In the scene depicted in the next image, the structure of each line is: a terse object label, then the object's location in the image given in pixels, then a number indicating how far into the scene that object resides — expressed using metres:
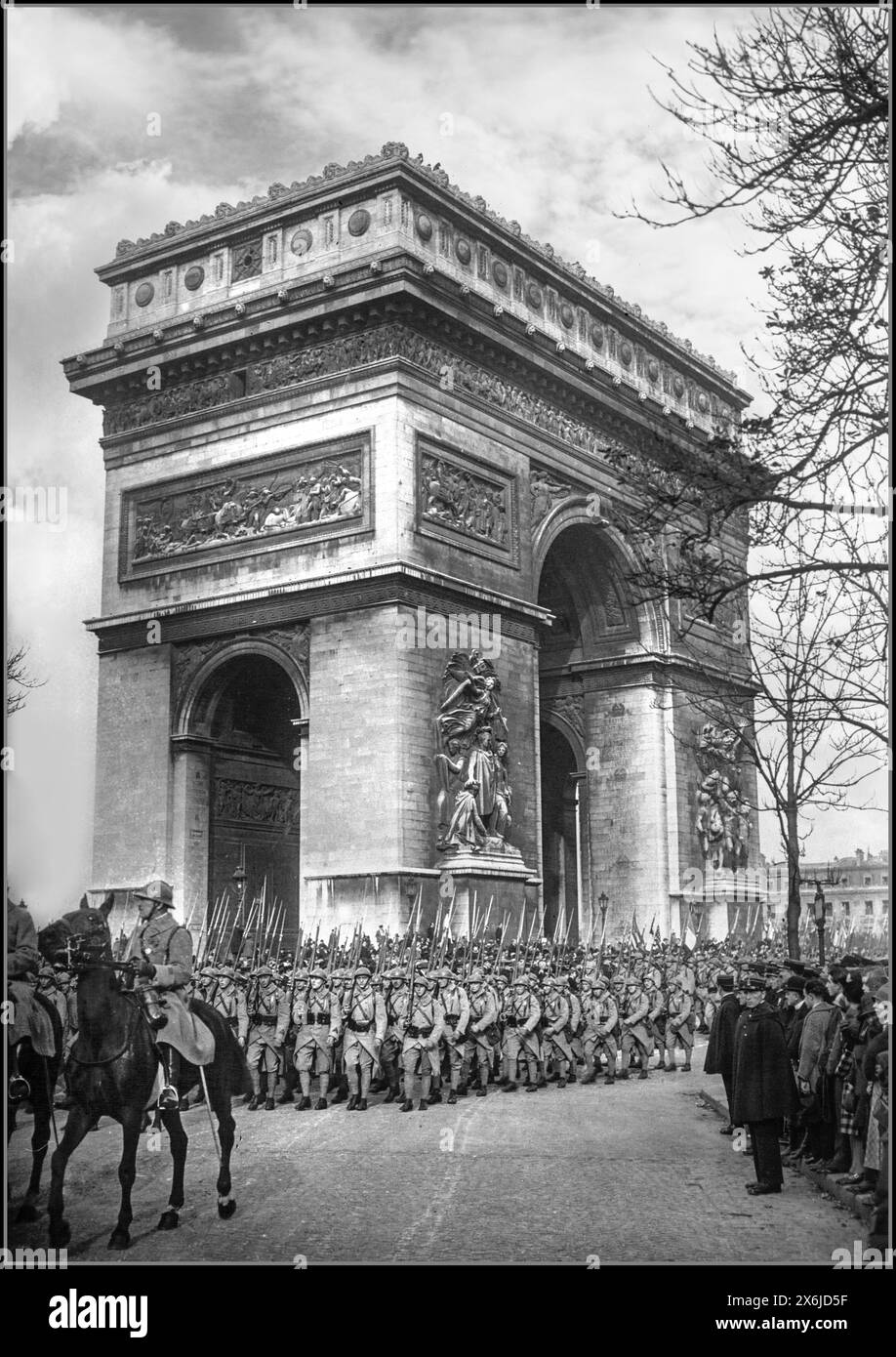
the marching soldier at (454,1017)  19.11
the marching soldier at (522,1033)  20.31
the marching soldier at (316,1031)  18.00
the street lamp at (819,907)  25.00
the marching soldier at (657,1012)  23.33
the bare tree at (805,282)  10.80
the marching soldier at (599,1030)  21.58
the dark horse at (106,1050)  10.27
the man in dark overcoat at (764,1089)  12.48
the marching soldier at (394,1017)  18.48
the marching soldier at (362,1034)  17.89
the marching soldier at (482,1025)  19.75
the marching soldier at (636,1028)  22.31
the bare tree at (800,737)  12.55
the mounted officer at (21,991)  10.74
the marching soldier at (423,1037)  18.23
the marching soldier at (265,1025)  18.12
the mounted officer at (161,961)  10.75
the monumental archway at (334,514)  28.45
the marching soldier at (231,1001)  18.28
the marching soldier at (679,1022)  24.02
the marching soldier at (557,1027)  20.97
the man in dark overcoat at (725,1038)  14.97
